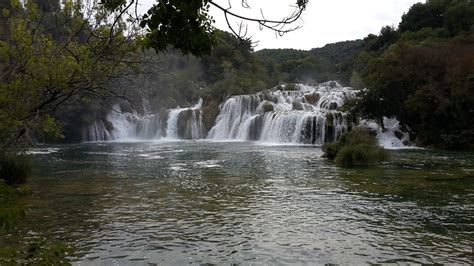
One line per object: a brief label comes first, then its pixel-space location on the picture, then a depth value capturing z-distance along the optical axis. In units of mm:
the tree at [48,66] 6812
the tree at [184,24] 3792
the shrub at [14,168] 13773
